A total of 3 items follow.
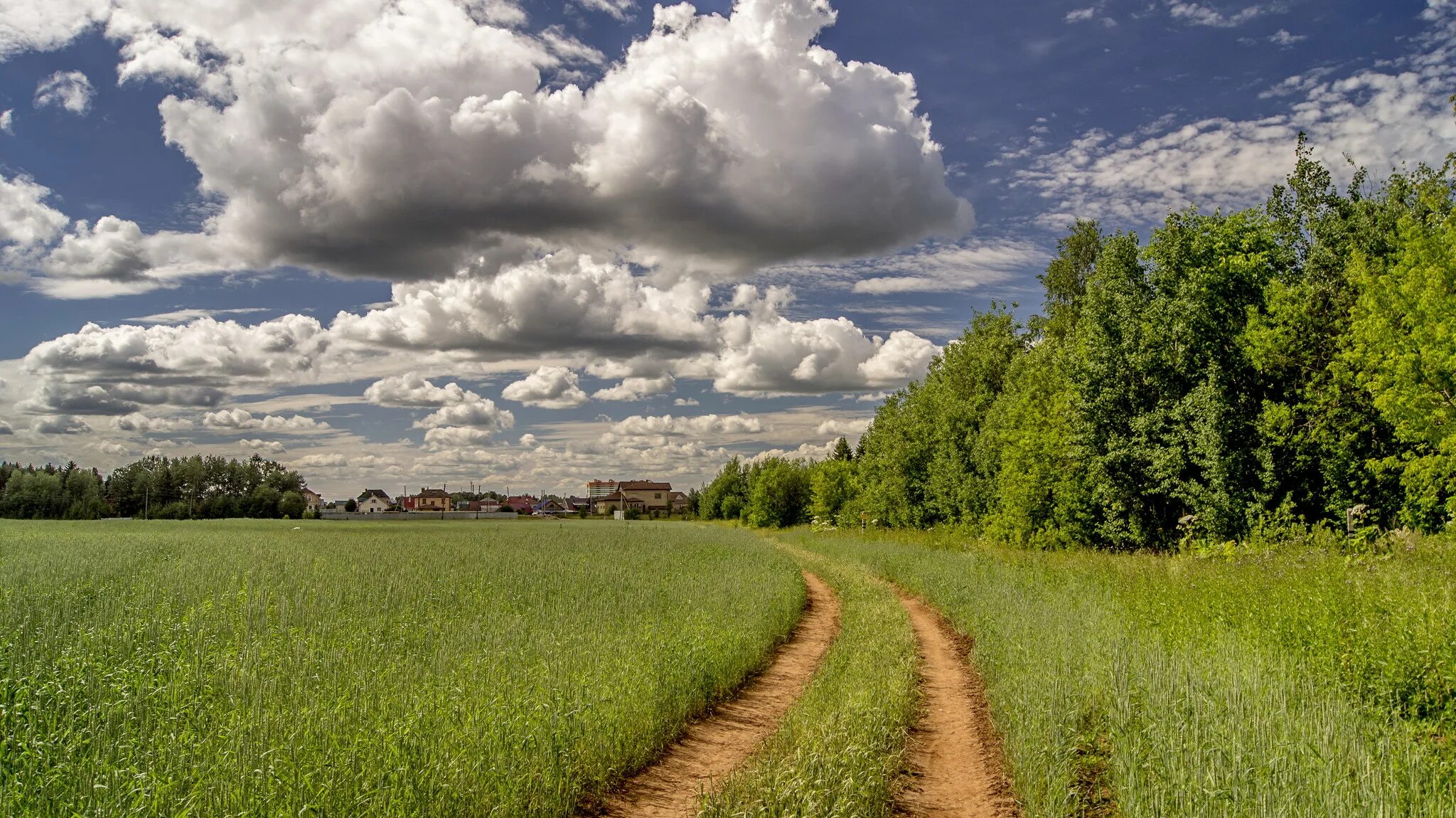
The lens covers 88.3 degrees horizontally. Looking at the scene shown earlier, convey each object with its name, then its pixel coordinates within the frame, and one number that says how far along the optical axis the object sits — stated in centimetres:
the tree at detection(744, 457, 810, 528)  8969
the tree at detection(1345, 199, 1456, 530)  1762
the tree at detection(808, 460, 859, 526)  7552
